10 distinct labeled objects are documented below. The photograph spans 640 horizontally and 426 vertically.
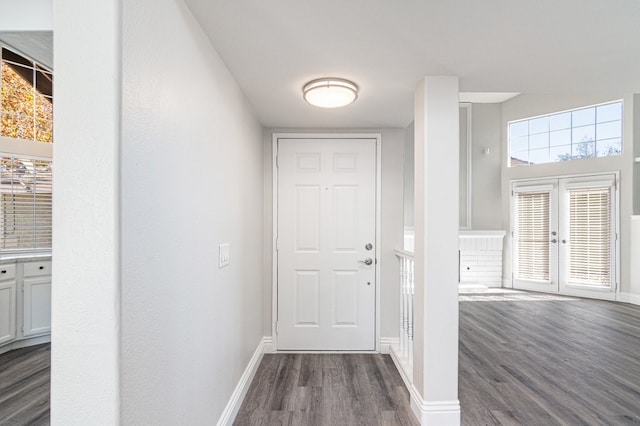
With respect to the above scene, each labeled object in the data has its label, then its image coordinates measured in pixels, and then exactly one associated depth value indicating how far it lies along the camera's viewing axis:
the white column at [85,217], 0.87
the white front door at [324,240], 3.13
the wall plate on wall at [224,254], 1.79
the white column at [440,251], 1.99
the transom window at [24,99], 3.39
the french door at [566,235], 5.16
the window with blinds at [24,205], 3.31
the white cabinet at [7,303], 2.98
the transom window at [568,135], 5.19
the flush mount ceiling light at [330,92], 2.06
